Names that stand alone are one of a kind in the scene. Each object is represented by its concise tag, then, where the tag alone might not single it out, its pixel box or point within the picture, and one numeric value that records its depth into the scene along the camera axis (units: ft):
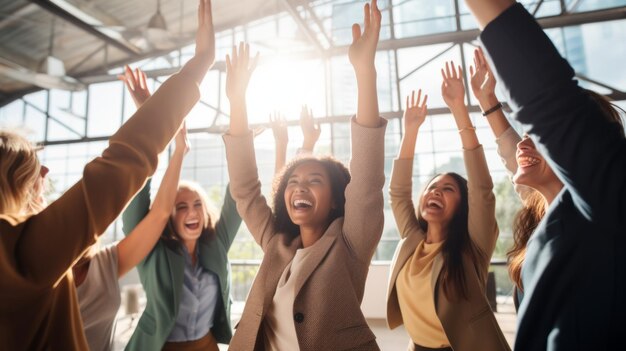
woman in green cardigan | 5.32
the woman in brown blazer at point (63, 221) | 1.74
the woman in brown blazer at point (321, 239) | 3.73
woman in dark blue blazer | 1.62
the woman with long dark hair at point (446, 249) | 5.03
